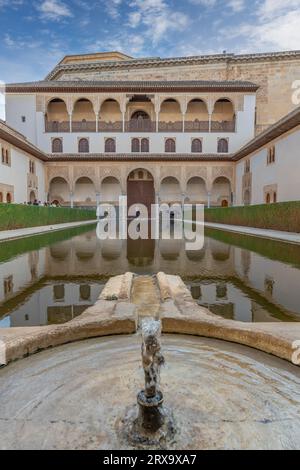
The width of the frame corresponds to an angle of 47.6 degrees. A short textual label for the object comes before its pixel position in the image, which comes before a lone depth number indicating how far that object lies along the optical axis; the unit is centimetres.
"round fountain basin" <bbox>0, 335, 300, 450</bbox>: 175
